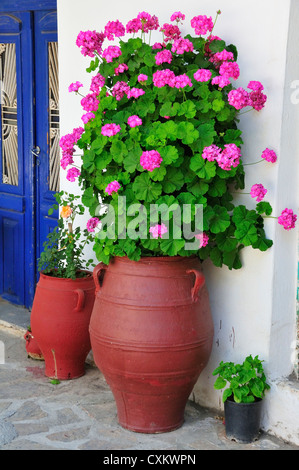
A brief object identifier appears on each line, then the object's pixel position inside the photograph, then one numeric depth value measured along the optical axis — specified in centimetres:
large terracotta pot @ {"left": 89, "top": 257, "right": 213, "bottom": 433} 385
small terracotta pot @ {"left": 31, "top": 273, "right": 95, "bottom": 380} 466
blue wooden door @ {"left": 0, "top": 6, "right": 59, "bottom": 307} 577
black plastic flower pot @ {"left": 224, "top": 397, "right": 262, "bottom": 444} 387
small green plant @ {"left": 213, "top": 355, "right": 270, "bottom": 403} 385
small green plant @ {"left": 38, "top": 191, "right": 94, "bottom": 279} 475
